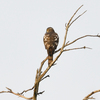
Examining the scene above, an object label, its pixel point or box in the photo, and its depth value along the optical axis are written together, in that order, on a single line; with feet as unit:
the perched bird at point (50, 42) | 73.67
